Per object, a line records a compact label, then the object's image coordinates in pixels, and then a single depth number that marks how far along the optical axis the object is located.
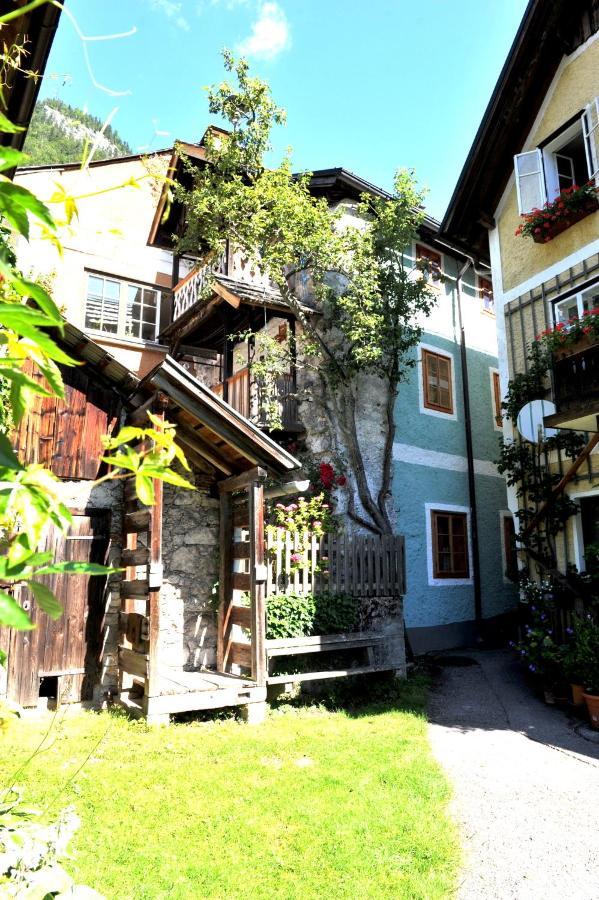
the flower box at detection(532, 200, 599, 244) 9.54
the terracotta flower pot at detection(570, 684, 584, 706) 7.76
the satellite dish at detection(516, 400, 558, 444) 9.43
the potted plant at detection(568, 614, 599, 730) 7.24
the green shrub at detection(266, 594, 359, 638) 8.37
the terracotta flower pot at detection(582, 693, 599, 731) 7.18
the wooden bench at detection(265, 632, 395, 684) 8.05
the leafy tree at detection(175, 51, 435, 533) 11.28
